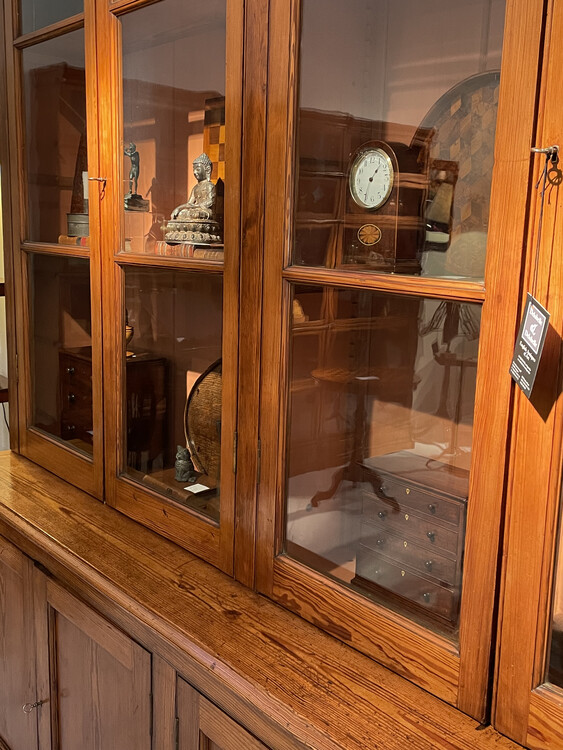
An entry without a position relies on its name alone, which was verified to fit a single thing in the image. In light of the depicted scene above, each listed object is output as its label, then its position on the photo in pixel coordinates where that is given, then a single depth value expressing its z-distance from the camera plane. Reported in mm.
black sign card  770
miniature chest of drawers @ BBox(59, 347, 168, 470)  1506
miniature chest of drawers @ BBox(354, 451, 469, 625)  959
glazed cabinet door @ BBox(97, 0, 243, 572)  1251
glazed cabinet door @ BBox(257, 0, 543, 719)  862
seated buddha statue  1305
